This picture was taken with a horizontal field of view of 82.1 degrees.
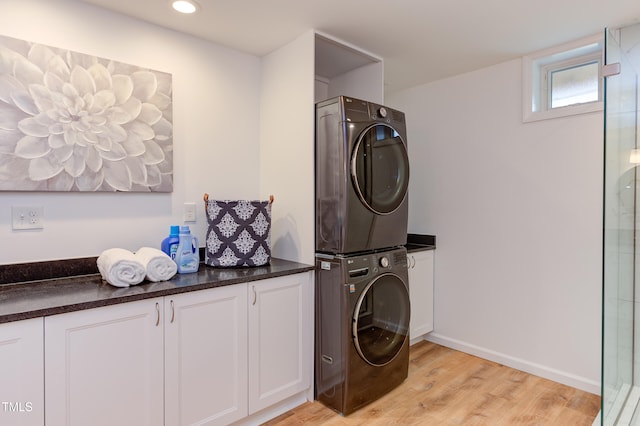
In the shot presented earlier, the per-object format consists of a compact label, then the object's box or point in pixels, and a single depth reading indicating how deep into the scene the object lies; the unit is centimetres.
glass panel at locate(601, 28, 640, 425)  168
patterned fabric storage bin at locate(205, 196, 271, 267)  211
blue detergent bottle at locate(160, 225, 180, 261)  204
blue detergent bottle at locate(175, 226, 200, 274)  195
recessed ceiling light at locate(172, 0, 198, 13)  190
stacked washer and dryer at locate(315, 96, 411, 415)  209
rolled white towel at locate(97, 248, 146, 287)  164
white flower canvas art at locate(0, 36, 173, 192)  169
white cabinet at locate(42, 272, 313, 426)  142
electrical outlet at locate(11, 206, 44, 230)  172
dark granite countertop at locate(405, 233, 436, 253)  307
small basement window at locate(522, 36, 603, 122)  238
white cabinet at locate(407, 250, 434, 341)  295
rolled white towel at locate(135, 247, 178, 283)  174
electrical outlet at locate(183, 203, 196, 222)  228
